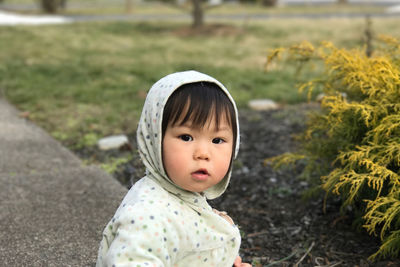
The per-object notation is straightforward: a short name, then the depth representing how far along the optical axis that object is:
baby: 1.72
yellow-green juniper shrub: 2.59
